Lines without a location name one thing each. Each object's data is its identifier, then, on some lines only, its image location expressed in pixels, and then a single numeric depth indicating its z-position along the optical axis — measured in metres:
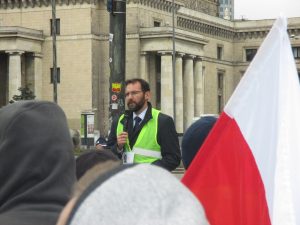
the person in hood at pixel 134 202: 3.15
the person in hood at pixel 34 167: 4.68
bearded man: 15.19
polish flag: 6.16
